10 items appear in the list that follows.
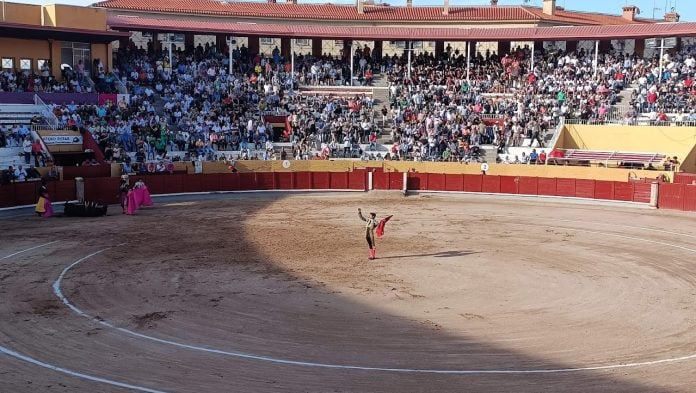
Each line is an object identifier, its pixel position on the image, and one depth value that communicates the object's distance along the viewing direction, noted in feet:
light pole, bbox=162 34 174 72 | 141.79
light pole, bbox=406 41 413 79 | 147.96
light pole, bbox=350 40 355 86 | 147.66
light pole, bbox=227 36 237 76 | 143.84
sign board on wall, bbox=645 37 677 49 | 145.13
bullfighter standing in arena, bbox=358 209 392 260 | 63.87
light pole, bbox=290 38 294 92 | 144.60
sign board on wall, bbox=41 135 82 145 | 107.55
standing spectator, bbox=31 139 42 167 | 103.46
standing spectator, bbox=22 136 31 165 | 103.30
